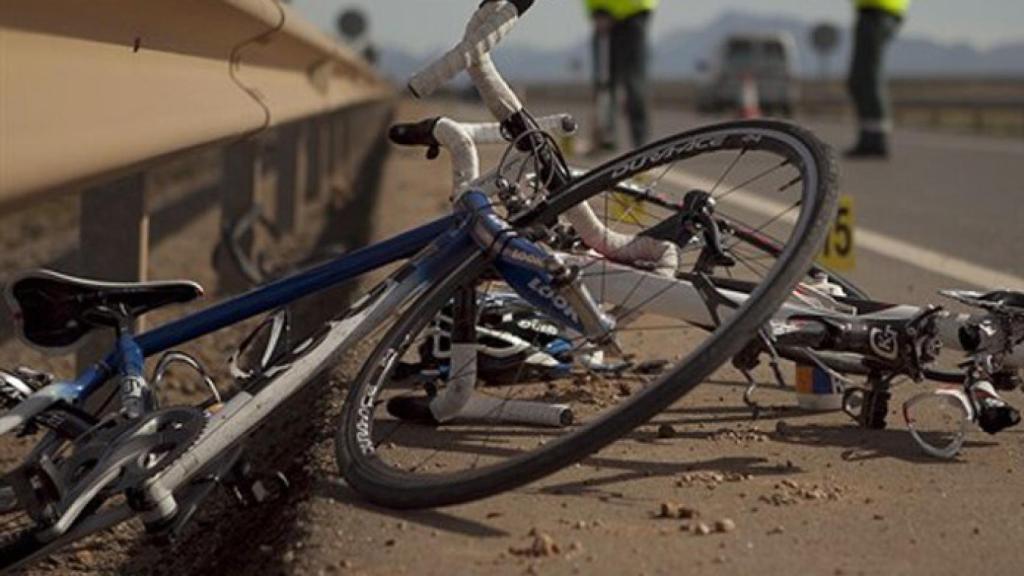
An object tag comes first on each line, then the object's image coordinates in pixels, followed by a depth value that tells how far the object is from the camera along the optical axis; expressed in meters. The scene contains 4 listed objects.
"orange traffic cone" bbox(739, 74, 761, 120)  29.58
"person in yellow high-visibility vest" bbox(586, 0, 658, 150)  16.16
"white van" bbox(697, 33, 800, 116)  49.41
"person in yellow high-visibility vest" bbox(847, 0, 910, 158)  17.39
